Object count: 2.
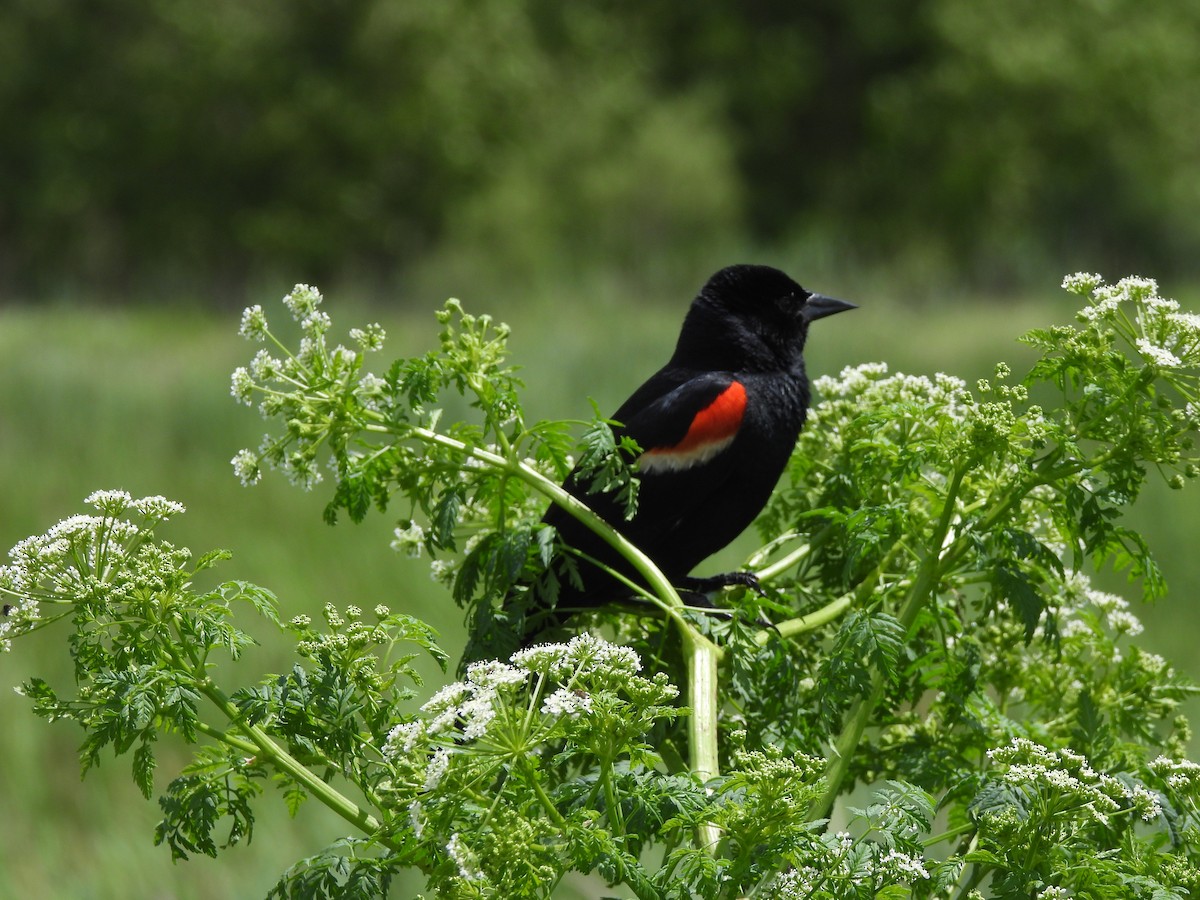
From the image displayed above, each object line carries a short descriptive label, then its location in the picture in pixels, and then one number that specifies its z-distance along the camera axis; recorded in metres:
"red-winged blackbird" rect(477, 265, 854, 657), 4.53
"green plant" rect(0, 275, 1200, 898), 2.54
